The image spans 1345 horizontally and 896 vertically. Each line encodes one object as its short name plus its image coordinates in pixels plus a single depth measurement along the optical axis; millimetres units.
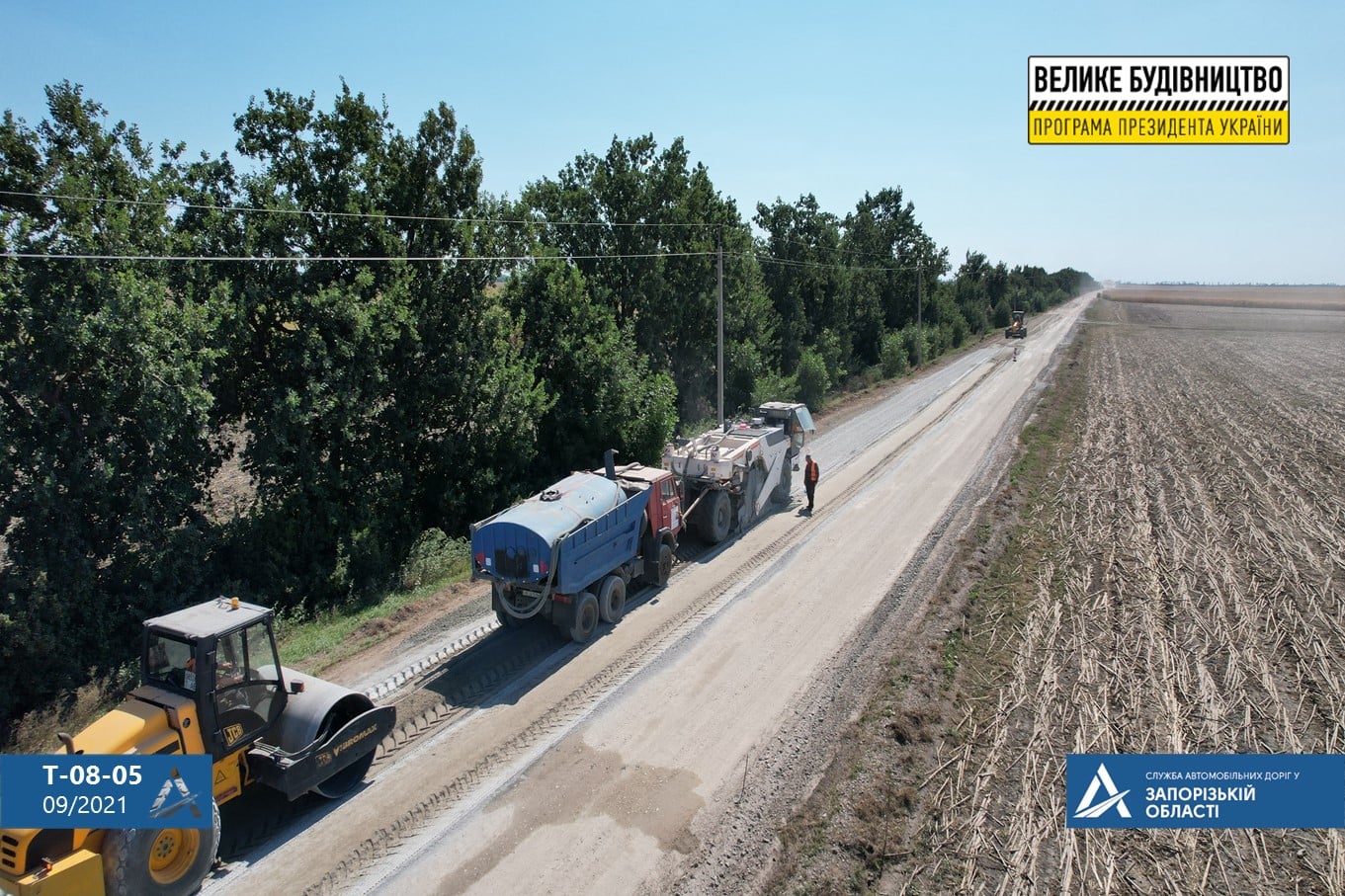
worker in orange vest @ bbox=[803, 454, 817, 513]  19562
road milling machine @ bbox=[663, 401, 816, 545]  17312
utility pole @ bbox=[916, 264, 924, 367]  51588
